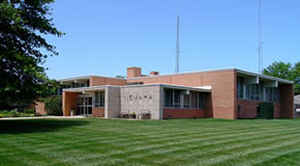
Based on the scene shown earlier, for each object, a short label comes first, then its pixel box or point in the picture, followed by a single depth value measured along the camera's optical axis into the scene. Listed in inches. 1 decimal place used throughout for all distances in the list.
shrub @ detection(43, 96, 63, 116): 1425.9
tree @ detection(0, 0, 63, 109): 566.6
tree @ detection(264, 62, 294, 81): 2847.0
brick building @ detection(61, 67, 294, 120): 1098.7
